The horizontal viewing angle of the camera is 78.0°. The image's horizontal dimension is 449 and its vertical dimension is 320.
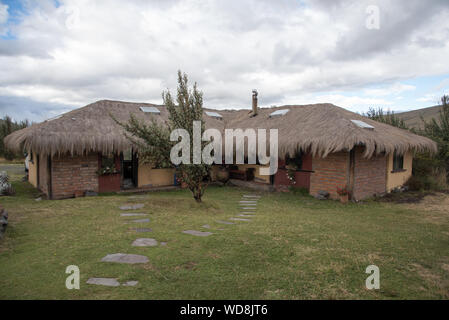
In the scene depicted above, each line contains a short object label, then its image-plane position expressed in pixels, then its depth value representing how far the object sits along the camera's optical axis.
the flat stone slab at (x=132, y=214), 6.92
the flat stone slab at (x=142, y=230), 5.45
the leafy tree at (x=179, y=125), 7.32
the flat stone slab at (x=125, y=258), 3.91
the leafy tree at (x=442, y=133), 13.46
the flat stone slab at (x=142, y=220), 6.41
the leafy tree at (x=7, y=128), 20.41
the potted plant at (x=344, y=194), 9.29
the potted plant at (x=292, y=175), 11.22
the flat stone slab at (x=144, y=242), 4.59
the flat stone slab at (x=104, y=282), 3.22
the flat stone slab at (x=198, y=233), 5.25
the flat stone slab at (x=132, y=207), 7.76
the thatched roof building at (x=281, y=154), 9.38
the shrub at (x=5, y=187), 10.04
